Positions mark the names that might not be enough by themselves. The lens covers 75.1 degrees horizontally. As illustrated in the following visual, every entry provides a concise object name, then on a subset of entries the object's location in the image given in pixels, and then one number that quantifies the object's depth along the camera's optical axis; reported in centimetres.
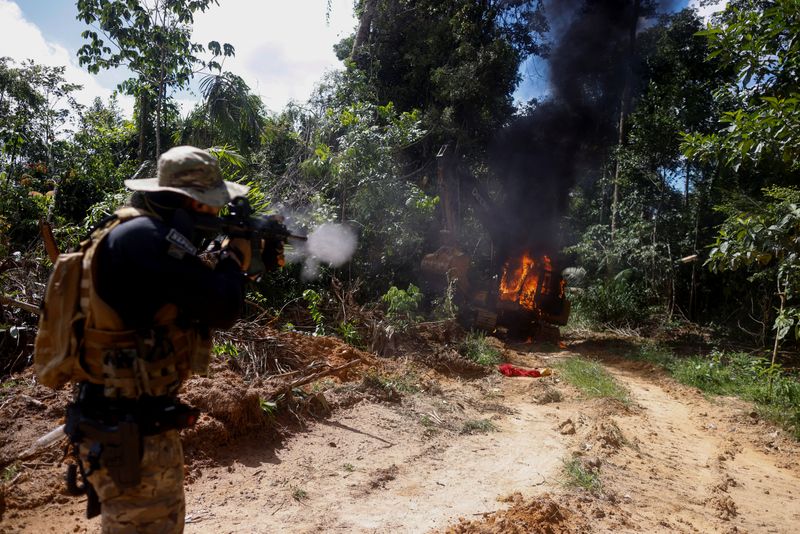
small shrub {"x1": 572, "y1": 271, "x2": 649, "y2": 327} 1337
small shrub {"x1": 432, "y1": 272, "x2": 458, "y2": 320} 1016
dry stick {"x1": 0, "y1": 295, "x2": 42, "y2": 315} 447
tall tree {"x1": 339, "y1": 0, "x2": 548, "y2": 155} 1391
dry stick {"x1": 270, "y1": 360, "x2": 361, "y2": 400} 519
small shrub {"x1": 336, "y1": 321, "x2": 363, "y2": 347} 785
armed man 196
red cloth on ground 816
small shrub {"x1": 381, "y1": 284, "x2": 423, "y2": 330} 834
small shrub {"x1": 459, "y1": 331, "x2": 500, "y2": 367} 872
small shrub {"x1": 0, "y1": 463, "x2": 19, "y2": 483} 357
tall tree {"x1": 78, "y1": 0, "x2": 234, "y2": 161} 926
